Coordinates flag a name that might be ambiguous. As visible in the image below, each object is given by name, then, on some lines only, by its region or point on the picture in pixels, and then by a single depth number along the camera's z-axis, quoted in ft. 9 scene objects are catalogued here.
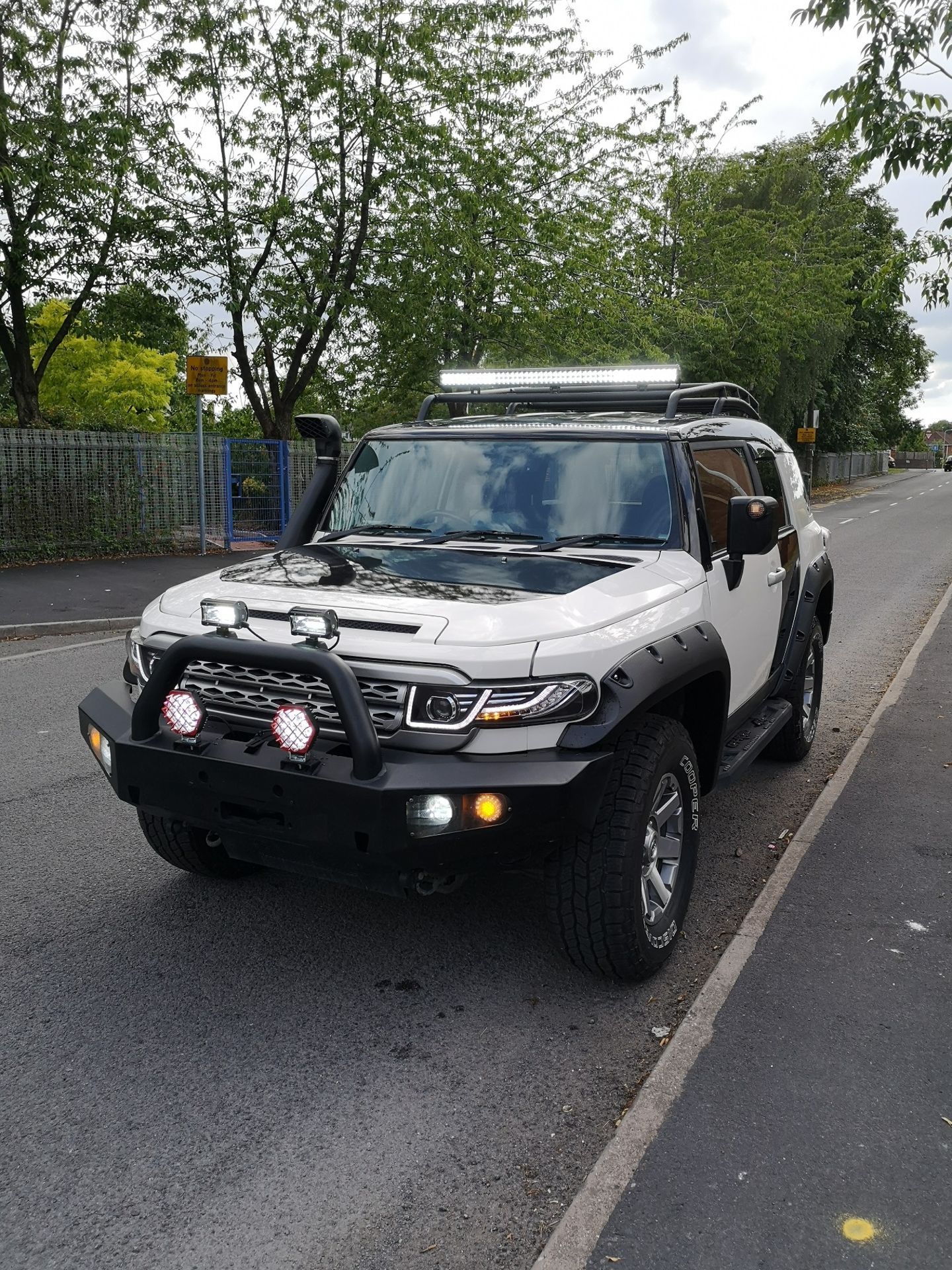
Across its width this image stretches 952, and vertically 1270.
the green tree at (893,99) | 24.63
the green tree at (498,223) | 64.85
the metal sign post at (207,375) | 54.13
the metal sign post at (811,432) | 143.43
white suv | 10.24
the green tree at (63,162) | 56.95
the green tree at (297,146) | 62.23
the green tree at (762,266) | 91.25
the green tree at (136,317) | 65.98
